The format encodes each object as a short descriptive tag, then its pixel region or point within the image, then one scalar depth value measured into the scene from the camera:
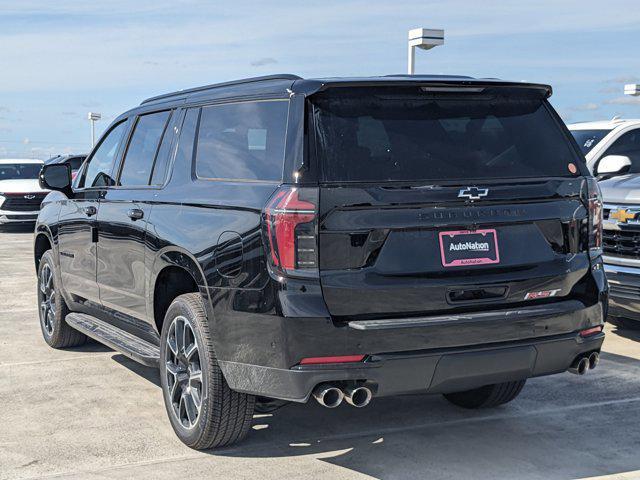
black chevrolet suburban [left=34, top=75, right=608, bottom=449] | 4.04
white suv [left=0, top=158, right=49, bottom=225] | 20.64
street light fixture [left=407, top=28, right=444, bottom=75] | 14.77
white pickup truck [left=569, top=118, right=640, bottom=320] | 7.20
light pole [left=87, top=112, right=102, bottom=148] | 33.47
